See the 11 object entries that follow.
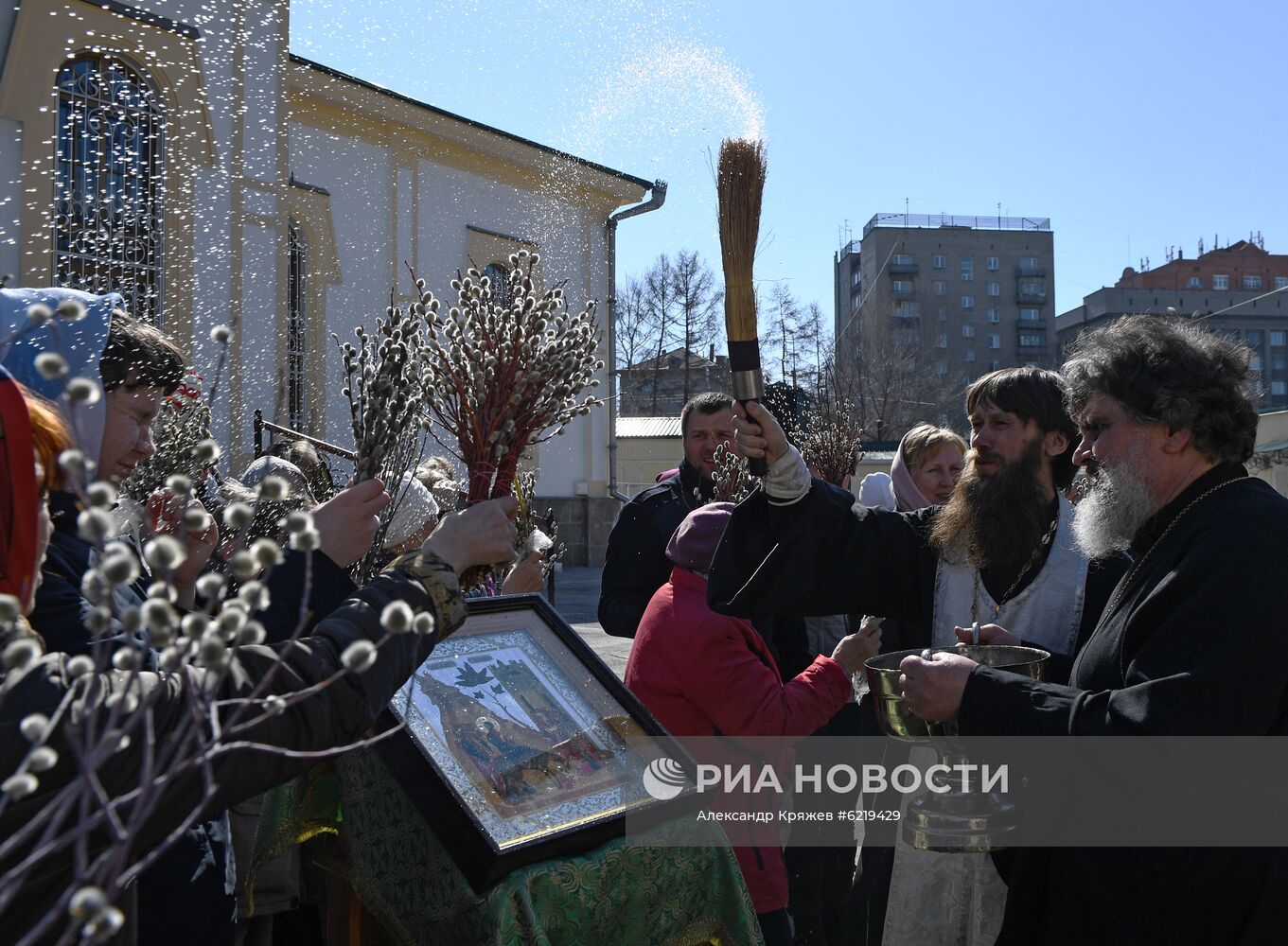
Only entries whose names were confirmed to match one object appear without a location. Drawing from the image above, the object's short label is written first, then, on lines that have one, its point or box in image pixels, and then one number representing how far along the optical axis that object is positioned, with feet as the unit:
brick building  235.20
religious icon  6.28
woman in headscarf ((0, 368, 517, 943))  3.60
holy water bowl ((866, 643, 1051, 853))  7.18
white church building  27.25
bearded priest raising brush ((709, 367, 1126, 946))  8.57
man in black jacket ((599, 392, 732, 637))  13.69
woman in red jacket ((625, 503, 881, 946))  9.14
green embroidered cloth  6.08
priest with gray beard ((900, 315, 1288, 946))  6.10
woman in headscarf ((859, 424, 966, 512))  14.30
